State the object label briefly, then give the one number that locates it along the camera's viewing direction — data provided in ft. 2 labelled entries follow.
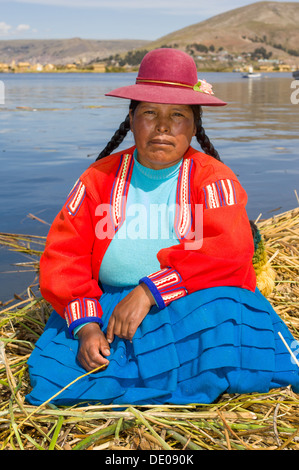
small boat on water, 253.40
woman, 7.32
